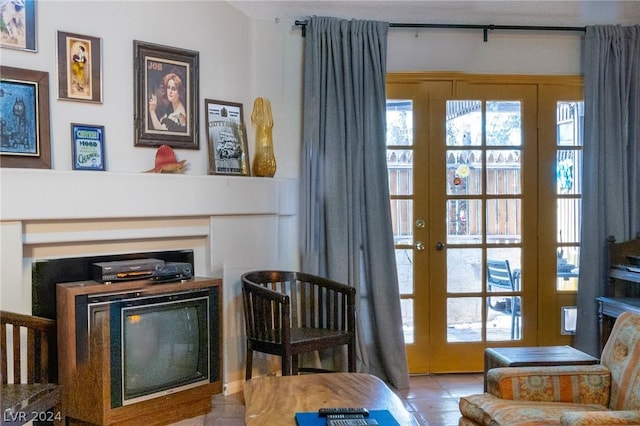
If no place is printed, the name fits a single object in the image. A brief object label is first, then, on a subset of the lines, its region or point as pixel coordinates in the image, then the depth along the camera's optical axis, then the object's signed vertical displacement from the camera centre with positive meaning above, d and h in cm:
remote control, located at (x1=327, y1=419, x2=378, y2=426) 195 -74
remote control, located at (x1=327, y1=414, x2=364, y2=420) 200 -74
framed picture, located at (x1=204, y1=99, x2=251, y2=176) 364 +41
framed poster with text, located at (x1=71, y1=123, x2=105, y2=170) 308 +31
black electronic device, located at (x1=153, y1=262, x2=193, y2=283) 312 -37
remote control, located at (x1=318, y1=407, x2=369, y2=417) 204 -73
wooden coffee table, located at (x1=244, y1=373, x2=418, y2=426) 211 -77
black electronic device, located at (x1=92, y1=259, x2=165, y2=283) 295 -34
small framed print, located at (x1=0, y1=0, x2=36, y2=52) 287 +89
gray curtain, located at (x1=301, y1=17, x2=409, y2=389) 382 +20
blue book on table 199 -75
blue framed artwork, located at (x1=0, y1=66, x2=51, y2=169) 286 +43
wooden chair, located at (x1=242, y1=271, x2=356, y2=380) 317 -67
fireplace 278 -11
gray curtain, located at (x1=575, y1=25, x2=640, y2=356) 398 +30
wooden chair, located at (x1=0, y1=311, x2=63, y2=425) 225 -75
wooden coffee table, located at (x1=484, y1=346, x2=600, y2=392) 257 -71
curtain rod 393 +118
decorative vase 376 +40
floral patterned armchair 224 -75
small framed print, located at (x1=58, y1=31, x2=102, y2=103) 304 +72
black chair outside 413 -61
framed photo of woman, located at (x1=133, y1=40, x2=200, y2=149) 334 +63
